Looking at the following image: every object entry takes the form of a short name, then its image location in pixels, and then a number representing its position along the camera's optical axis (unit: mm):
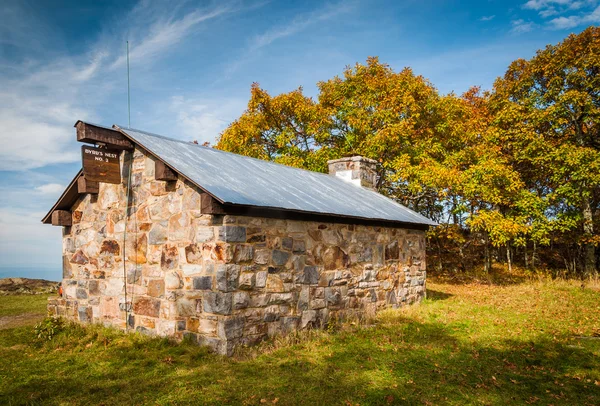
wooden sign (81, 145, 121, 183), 7312
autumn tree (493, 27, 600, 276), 14250
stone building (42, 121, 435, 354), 6641
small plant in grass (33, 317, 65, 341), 7694
